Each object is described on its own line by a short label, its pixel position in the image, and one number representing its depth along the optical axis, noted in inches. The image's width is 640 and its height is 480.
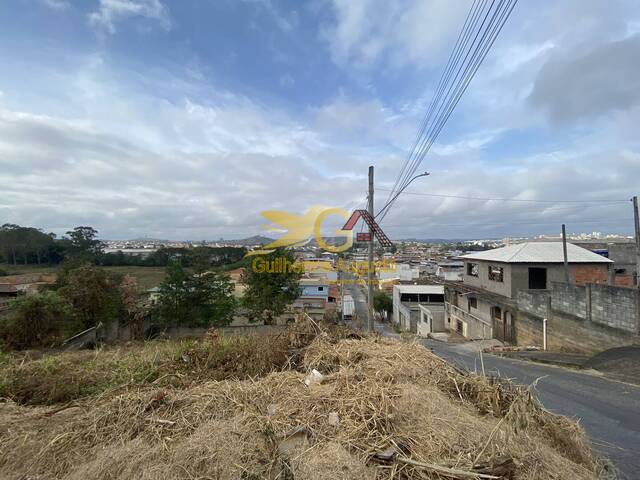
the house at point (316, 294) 1113.9
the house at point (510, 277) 582.2
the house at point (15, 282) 790.2
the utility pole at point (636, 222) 442.1
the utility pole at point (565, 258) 526.6
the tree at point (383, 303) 1339.9
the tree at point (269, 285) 602.5
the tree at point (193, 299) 602.2
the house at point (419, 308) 867.4
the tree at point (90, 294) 466.3
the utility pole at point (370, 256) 397.1
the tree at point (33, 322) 343.3
